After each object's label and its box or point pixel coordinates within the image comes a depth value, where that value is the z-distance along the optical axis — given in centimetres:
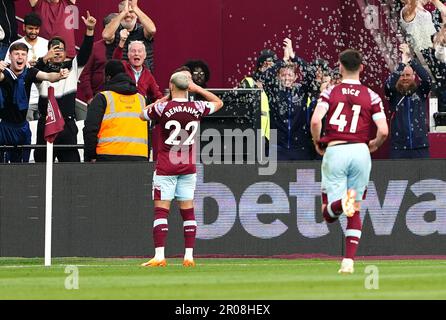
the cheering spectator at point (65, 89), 1986
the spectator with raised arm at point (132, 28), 2055
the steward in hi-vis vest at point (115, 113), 1875
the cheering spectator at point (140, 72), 1956
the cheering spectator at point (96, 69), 2084
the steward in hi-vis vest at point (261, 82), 1995
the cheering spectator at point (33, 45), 2003
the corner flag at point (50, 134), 1727
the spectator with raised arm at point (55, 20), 2095
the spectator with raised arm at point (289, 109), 2041
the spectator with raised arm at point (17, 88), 1950
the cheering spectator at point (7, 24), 2061
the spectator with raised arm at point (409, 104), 1992
